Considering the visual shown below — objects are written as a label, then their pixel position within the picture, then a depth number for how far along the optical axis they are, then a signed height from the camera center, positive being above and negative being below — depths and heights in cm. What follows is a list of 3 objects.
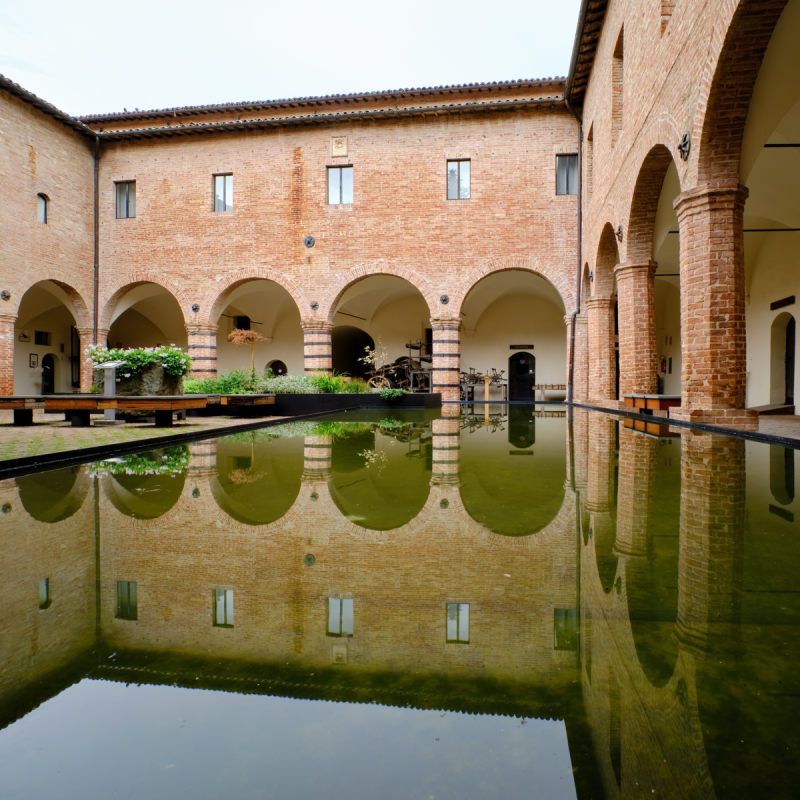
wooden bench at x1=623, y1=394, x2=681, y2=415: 985 -4
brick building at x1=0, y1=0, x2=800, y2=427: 1480 +588
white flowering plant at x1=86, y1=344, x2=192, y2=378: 1002 +76
